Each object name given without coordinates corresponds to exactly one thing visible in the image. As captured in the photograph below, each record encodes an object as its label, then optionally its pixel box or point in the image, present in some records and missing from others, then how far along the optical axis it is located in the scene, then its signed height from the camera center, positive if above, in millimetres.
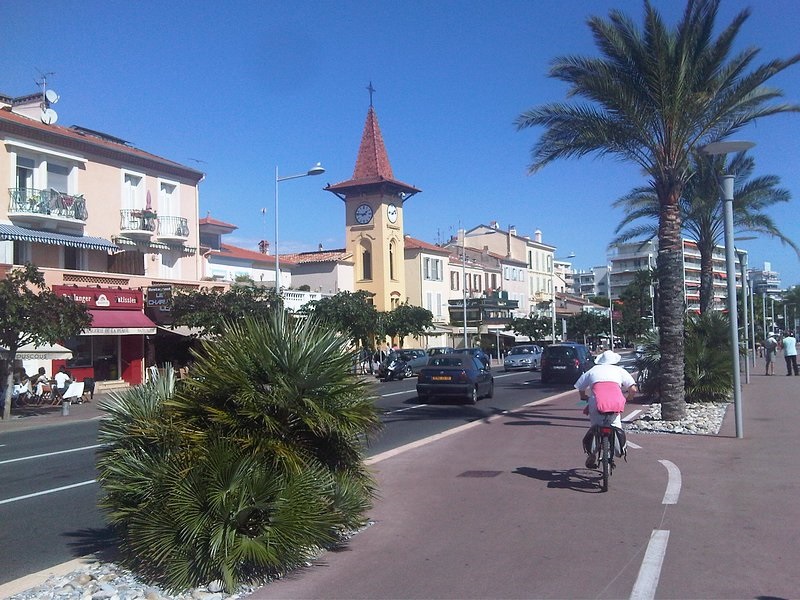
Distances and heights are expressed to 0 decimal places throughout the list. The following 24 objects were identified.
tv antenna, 33781 +10183
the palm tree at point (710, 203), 25203 +4170
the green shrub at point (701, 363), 18875 -971
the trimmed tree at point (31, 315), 22328 +660
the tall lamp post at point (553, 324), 68019 +189
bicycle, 9004 -1375
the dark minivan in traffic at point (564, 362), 30656 -1405
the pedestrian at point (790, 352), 28906 -1132
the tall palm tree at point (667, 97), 15742 +4722
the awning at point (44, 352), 26531 -517
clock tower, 59875 +8349
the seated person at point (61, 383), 27141 -1592
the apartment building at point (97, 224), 30594 +4802
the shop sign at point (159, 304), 34094 +1357
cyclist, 9250 -767
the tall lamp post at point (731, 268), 12926 +941
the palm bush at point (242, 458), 5887 -1018
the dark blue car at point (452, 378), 22859 -1465
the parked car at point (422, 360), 41438 -1637
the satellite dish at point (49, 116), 33750 +9570
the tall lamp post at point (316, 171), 30758 +6354
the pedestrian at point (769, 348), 29891 -1012
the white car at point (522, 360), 45469 -1897
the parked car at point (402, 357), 39438 -1425
